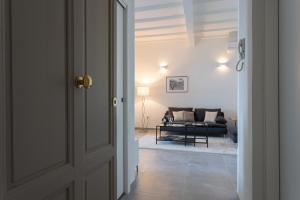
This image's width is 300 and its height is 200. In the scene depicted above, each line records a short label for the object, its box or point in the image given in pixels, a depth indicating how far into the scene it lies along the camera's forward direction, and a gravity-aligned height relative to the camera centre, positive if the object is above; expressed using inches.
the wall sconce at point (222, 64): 297.4 +43.4
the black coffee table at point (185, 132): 235.5 -34.6
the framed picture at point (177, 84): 310.7 +19.1
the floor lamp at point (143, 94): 307.9 +5.8
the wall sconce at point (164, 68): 316.5 +40.9
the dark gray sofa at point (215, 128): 246.2 -31.1
